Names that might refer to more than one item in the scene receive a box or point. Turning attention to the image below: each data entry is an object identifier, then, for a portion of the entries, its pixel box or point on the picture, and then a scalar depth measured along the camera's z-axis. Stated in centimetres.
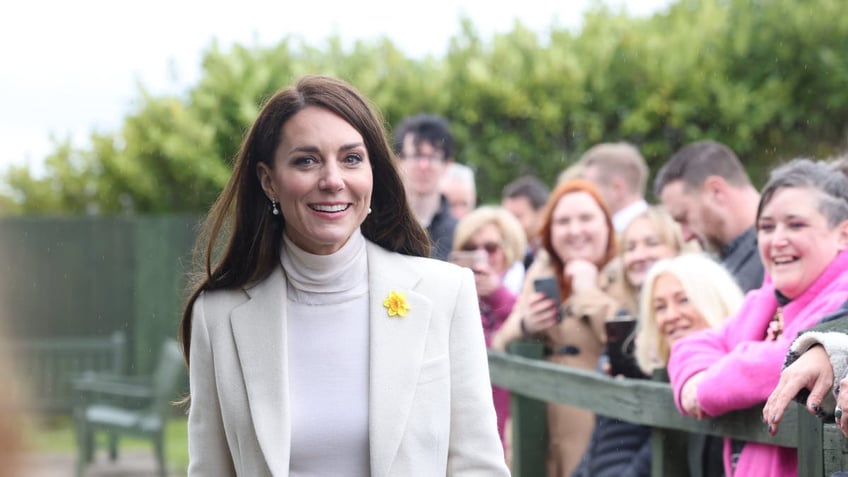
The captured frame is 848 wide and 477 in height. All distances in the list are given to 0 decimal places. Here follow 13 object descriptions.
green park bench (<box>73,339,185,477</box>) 1997
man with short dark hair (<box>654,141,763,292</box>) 1082
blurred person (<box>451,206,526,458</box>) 1265
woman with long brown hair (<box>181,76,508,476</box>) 493
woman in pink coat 689
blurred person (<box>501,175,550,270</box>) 1841
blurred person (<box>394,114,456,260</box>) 1443
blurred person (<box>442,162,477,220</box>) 1777
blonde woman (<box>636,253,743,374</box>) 909
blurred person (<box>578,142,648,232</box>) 1519
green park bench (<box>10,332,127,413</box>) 2716
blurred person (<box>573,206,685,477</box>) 935
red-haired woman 1093
